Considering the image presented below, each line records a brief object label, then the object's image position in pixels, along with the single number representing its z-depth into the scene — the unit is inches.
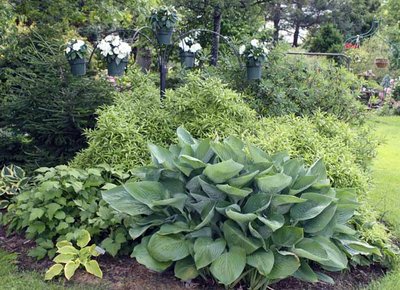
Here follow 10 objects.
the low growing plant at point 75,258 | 93.3
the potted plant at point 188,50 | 171.6
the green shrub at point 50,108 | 154.8
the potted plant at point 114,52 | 147.3
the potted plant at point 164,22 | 158.4
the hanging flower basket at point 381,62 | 412.4
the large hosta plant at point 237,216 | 85.4
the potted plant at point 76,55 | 145.3
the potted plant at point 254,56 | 157.0
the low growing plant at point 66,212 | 102.5
